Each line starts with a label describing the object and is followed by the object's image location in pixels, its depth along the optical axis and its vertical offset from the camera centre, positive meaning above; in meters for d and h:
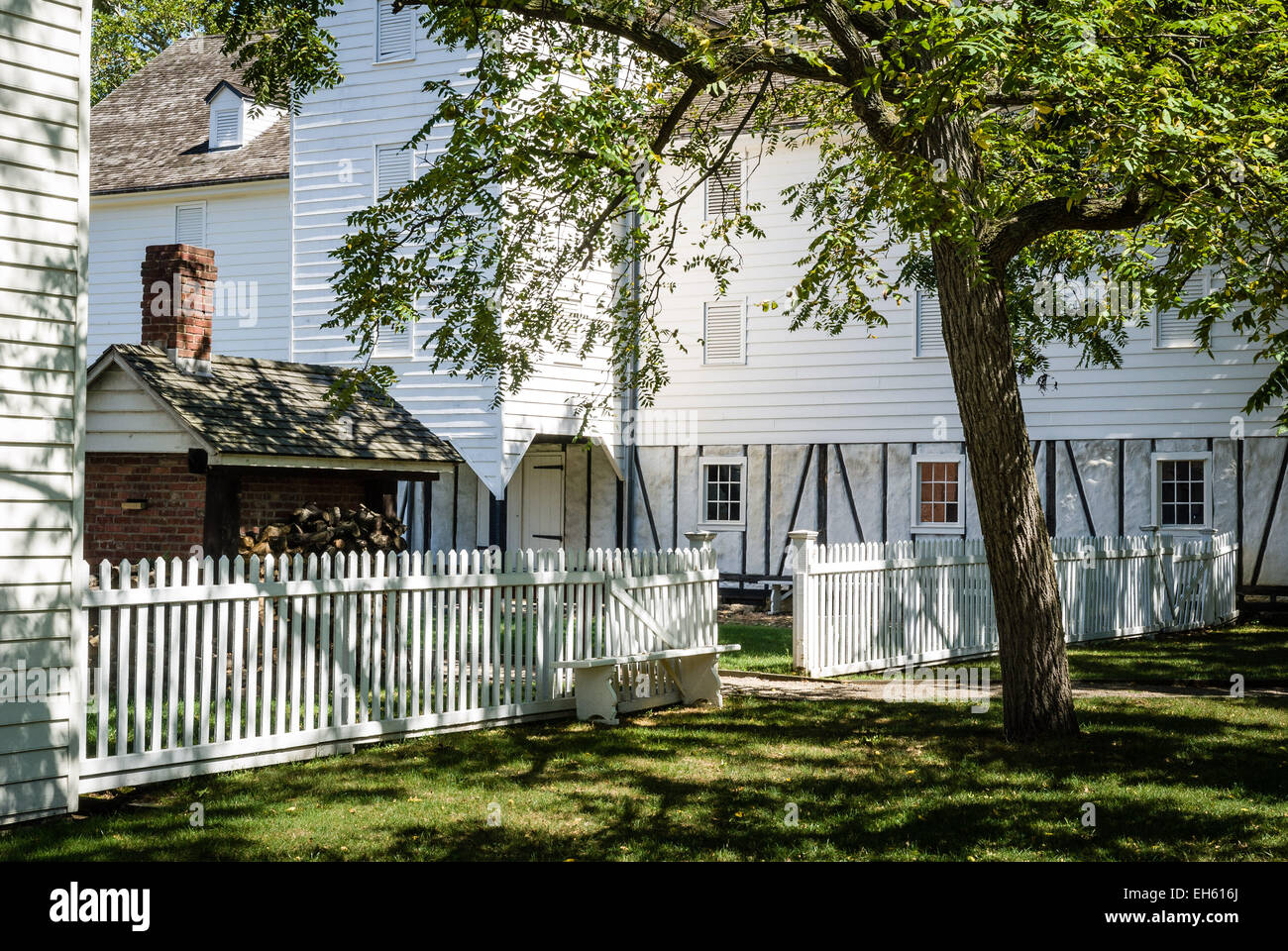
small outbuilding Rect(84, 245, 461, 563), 11.79 +0.67
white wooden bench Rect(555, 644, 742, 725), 10.34 -1.42
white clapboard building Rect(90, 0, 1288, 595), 20.16 +1.88
